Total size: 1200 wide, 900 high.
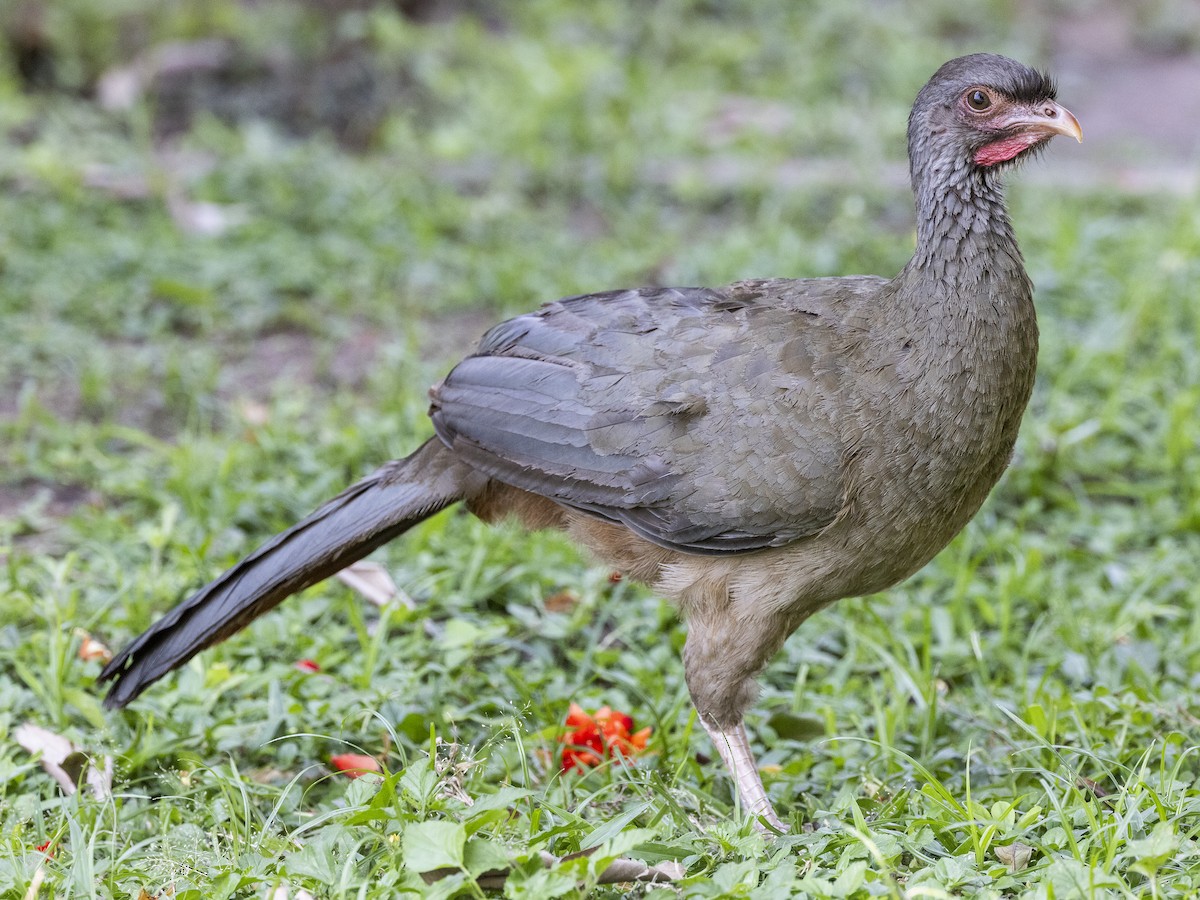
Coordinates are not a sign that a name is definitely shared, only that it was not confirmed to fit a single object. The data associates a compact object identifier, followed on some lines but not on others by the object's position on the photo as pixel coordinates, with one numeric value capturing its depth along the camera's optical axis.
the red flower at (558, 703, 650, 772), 7.20
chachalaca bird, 6.74
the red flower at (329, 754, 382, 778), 7.06
